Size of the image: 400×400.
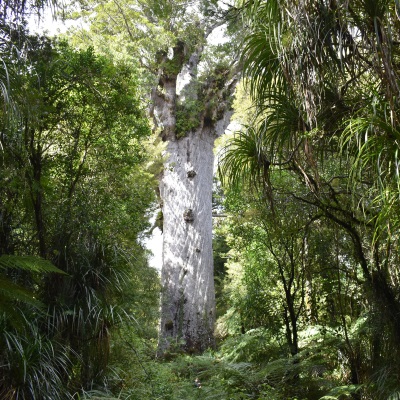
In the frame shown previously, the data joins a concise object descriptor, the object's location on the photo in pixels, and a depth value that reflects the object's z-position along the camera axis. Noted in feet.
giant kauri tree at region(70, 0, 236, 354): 33.14
